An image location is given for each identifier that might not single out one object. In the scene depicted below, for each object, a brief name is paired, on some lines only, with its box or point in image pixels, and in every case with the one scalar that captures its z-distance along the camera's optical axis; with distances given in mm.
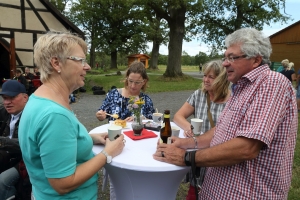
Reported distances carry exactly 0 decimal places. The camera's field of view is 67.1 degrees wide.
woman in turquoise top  1177
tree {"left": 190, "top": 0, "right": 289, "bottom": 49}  16484
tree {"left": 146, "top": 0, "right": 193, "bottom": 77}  16156
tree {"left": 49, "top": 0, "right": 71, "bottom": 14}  29316
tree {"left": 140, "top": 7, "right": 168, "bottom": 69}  30266
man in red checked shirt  1321
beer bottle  1966
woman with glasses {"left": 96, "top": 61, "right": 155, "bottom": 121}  2945
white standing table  1647
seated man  2221
